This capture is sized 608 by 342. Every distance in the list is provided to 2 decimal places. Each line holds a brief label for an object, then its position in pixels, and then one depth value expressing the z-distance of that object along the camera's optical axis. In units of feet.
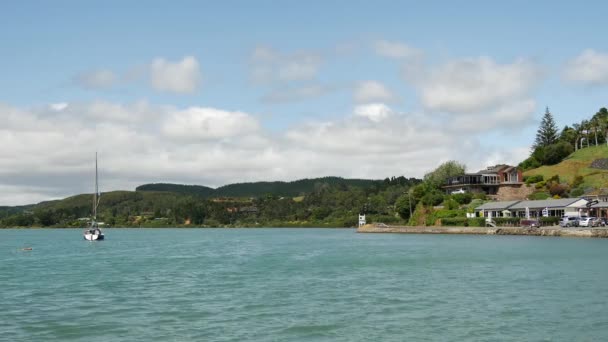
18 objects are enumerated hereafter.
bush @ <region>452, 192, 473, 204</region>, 418.78
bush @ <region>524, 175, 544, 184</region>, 433.07
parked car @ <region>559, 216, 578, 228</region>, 309.81
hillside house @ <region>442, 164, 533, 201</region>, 432.95
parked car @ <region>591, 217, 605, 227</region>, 296.34
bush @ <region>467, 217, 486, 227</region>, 355.97
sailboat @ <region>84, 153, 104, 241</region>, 372.58
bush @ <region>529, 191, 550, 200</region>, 395.34
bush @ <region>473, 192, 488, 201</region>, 427.78
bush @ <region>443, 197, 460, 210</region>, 410.52
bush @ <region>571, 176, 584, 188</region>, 395.55
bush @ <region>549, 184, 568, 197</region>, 390.01
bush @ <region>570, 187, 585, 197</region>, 379.14
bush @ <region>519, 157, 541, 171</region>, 479.00
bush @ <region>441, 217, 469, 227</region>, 367.39
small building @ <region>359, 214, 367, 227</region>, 513.25
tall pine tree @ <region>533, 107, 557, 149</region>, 562.66
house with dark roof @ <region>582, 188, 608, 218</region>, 323.82
